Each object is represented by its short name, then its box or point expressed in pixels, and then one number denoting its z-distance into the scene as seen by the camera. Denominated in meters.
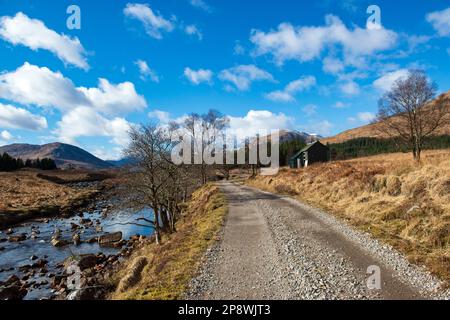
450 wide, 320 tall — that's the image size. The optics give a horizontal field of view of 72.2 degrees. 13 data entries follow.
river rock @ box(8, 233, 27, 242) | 31.18
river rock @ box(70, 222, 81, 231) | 37.19
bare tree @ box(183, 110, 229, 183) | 46.97
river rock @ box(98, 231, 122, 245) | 29.62
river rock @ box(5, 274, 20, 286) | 19.60
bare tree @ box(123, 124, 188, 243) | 25.20
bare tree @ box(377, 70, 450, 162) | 36.06
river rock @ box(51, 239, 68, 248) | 29.36
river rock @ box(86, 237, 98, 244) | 30.41
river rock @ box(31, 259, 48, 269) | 23.10
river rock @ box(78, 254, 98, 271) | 22.42
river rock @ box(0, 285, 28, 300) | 17.06
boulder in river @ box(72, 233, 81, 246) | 29.98
